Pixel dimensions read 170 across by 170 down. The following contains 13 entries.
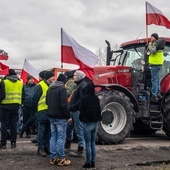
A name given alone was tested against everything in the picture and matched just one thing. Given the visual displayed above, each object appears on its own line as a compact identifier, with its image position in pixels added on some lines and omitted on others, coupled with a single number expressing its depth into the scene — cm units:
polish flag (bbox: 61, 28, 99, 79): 895
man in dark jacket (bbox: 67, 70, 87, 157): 763
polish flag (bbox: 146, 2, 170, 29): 1083
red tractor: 950
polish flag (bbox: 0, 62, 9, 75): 972
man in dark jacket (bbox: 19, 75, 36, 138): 1014
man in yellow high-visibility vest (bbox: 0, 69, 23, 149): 826
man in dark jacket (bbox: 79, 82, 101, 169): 681
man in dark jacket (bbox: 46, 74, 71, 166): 706
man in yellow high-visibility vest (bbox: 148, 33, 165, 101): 1010
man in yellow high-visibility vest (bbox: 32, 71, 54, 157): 768
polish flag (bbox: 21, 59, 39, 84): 1219
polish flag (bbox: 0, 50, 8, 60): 982
